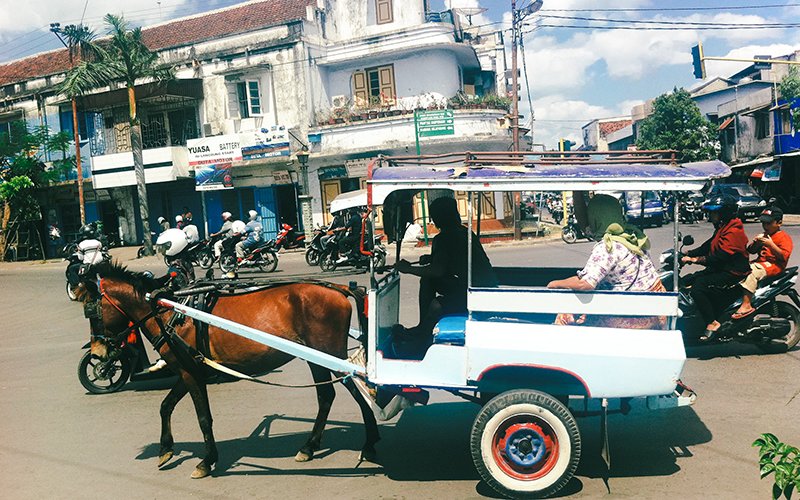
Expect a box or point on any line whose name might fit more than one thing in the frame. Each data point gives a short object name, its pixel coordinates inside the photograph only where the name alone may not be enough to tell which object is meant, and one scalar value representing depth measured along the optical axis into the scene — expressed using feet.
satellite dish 97.73
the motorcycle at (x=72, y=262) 42.37
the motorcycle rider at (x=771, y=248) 22.93
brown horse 16.71
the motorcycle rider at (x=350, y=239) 54.90
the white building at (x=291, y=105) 84.43
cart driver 16.88
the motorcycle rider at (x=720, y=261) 22.12
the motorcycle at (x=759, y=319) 22.30
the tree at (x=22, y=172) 94.84
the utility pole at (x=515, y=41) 77.87
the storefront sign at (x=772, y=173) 104.68
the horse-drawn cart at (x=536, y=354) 13.48
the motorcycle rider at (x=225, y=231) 59.57
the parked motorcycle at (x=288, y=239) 61.21
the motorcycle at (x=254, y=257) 58.13
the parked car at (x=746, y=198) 87.15
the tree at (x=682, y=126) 126.11
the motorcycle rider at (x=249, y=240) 58.54
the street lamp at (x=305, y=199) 87.45
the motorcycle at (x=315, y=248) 57.11
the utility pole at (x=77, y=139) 93.56
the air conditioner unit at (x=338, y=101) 91.25
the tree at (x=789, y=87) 115.24
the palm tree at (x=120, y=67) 86.79
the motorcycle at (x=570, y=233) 66.95
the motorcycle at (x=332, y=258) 54.08
